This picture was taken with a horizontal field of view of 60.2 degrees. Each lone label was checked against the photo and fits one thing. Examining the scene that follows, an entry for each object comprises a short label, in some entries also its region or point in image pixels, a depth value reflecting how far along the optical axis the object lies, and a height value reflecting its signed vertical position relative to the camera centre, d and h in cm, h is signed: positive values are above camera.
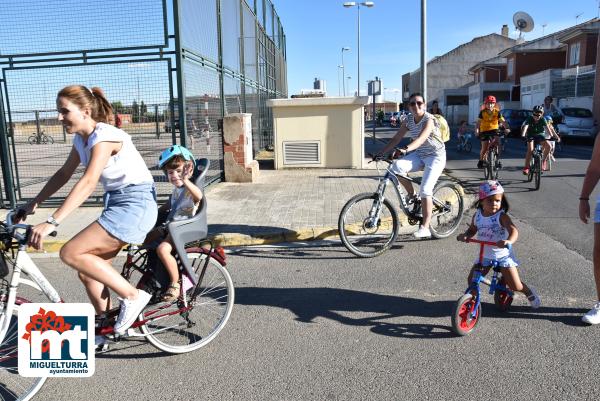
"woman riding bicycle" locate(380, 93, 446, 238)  620 -42
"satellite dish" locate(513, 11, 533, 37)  5616 +1060
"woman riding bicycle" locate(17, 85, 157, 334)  297 -38
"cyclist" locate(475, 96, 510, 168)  1163 -8
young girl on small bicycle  400 -86
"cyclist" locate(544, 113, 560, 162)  1113 -27
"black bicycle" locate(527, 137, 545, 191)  1045 -88
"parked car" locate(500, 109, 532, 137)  3070 +11
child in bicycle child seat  346 -51
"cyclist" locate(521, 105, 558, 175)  1109 -24
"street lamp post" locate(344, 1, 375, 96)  3676 +854
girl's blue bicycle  374 -132
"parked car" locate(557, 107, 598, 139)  2347 -28
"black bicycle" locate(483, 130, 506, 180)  1134 -77
